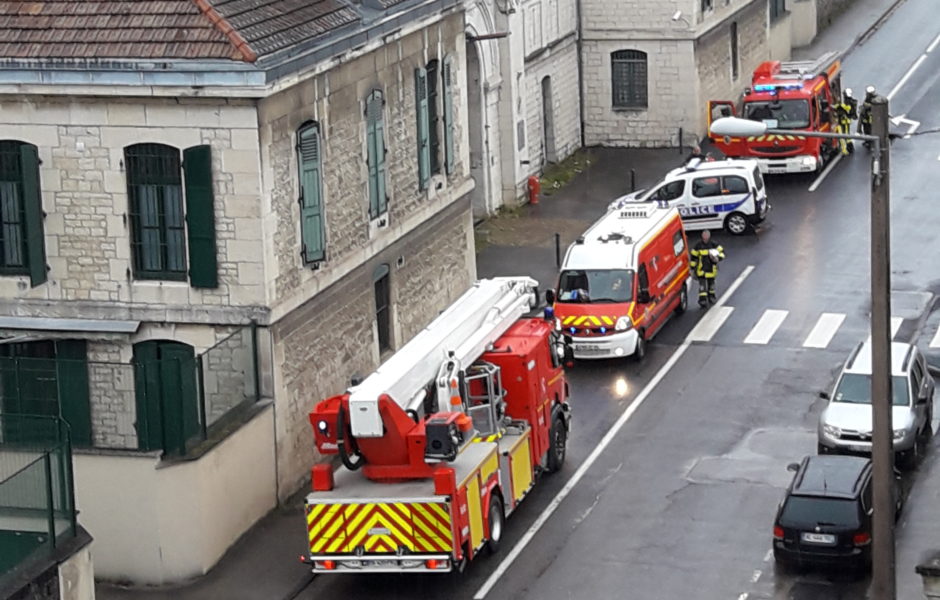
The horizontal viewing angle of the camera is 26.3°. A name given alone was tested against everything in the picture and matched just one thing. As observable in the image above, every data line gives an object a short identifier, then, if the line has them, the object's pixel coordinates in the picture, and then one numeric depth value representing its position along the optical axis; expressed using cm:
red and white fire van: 4094
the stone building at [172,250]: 3130
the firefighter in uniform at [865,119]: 5646
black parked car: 2980
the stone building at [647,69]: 5959
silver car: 3428
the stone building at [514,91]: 5269
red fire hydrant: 5484
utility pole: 2648
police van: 5050
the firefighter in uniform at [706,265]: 4450
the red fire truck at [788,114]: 5591
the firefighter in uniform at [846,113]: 5953
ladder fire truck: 2944
